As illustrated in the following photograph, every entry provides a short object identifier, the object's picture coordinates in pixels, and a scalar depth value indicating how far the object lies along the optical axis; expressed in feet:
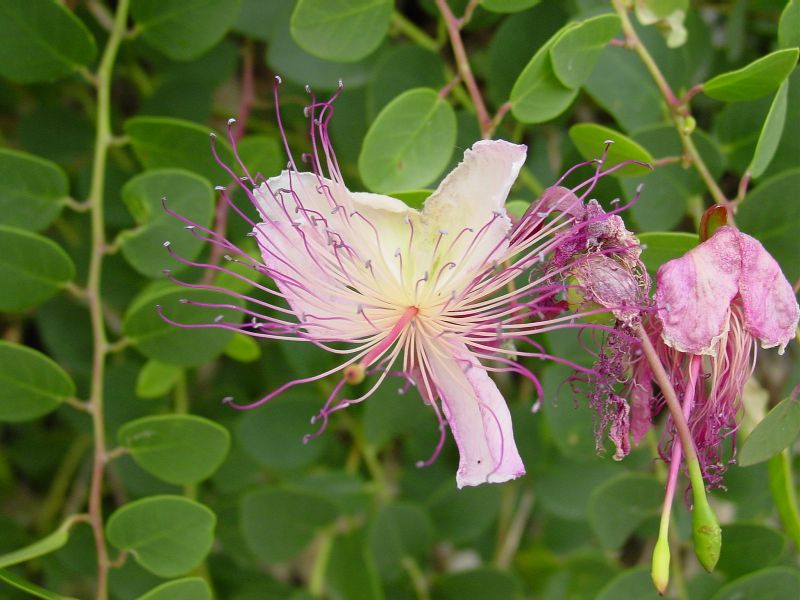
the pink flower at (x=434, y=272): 0.97
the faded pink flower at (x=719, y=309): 0.93
